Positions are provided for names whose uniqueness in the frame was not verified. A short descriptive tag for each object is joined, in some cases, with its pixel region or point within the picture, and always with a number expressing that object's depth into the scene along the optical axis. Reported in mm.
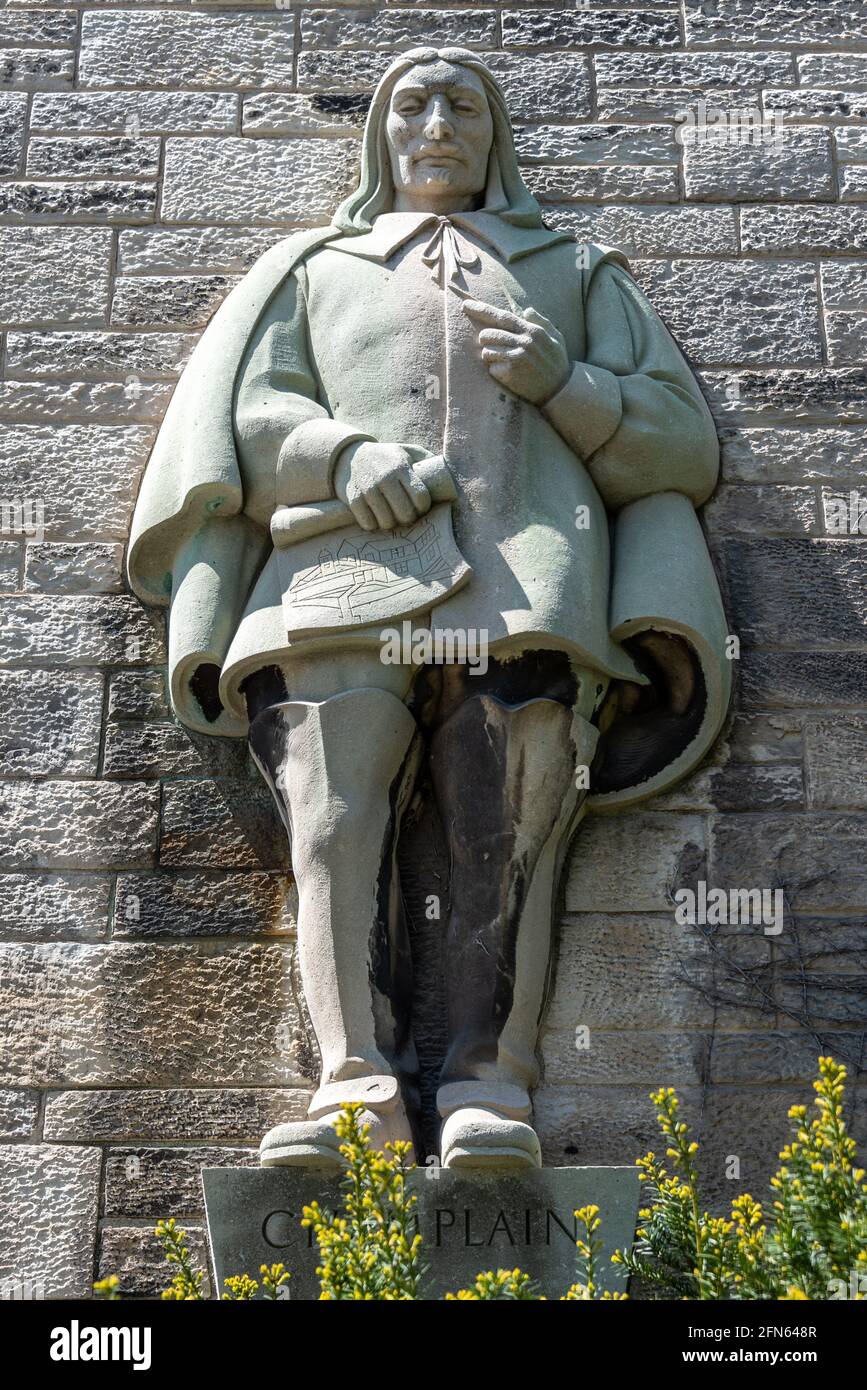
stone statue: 4703
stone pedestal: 4324
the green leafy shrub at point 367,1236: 3451
